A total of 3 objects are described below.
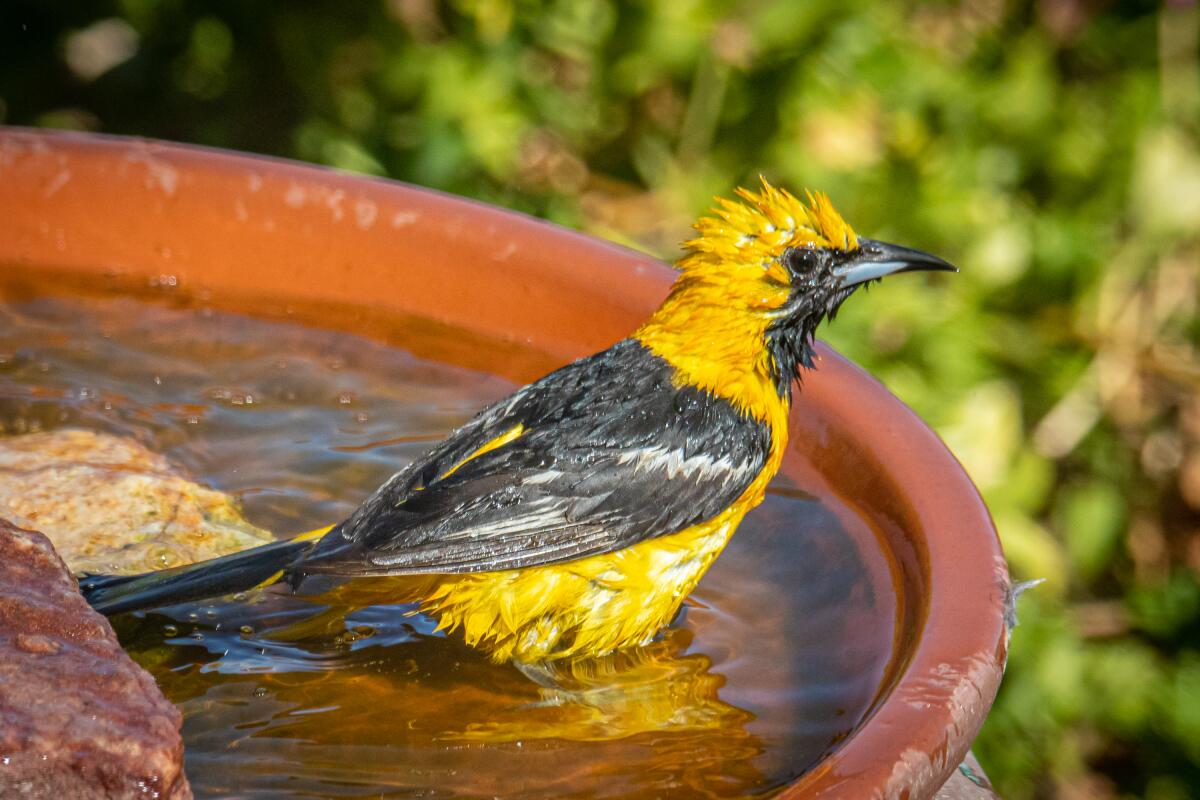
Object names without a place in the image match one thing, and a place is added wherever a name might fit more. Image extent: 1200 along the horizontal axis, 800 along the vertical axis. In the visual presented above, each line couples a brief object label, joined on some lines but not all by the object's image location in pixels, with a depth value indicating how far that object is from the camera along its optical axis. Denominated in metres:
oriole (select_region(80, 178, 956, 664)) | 5.34
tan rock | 5.68
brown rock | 3.54
